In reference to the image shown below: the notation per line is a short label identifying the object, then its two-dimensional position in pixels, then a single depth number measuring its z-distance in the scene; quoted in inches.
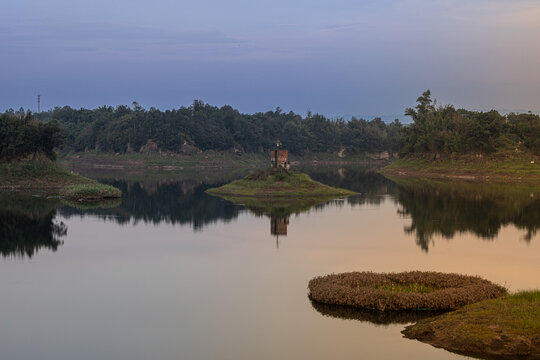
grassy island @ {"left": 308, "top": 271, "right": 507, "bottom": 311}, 1263.5
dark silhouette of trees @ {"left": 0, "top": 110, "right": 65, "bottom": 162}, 4188.0
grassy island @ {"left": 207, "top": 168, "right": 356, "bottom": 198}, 3654.0
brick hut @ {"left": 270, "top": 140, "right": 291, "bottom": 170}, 3885.3
